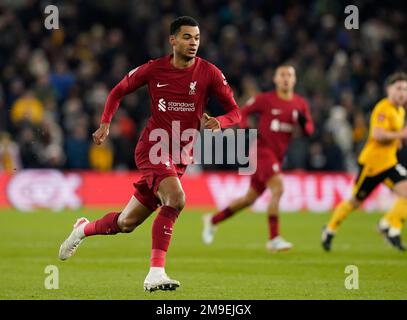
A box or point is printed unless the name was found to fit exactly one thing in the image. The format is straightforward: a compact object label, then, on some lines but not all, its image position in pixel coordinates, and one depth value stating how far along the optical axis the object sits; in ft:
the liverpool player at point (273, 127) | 46.29
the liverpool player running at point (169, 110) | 29.91
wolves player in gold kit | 43.52
